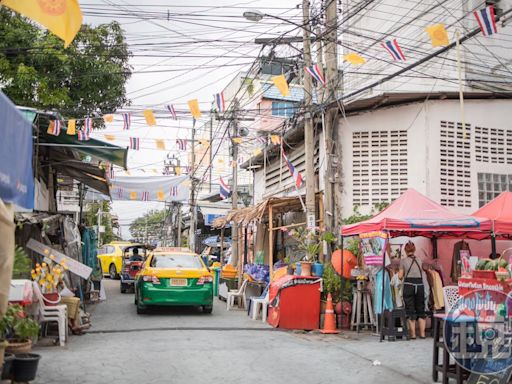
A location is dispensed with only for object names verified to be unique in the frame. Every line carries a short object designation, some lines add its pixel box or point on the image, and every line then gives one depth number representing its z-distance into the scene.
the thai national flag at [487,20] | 8.40
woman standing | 10.84
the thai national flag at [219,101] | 14.39
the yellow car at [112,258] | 29.36
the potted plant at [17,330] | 5.98
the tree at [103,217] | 40.88
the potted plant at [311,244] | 12.15
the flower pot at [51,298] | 9.55
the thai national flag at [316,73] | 12.83
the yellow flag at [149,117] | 14.29
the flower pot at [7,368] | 6.00
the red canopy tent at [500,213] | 10.48
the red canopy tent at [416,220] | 10.34
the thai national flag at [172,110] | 14.27
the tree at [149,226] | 80.24
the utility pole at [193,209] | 29.04
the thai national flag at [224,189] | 24.73
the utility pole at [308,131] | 13.29
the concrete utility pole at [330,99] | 13.05
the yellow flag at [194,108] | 13.61
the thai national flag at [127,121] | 14.92
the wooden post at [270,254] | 14.02
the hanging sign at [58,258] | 10.87
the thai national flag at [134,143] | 17.86
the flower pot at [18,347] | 6.54
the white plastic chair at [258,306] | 13.08
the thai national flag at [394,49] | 10.15
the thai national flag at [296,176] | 14.58
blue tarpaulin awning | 5.32
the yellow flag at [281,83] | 12.66
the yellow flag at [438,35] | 9.37
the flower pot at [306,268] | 12.09
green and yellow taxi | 13.09
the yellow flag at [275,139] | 16.73
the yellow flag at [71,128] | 11.97
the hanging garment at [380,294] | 10.70
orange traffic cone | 11.48
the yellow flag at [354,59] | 11.27
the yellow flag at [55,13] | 5.47
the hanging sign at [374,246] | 10.66
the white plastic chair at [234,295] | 15.97
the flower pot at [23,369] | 6.02
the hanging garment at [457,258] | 12.69
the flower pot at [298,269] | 12.22
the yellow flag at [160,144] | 17.85
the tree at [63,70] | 15.20
